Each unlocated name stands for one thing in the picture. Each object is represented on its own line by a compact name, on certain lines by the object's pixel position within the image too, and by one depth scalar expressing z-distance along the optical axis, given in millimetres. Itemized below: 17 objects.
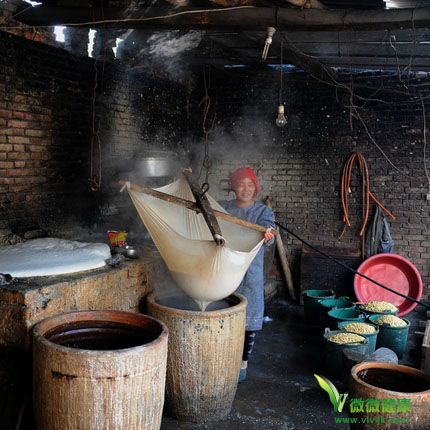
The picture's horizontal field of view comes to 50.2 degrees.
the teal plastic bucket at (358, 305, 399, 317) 5076
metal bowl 3891
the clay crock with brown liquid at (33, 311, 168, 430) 2387
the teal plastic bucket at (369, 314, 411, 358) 4675
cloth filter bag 3109
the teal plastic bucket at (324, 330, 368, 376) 4168
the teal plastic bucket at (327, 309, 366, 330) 4853
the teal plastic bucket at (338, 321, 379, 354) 4289
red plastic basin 6262
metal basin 5023
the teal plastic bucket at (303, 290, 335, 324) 5758
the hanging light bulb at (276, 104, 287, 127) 4332
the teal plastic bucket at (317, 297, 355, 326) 5602
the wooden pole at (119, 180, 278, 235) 3537
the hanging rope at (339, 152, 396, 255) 6541
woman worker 4059
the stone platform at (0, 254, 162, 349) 2830
